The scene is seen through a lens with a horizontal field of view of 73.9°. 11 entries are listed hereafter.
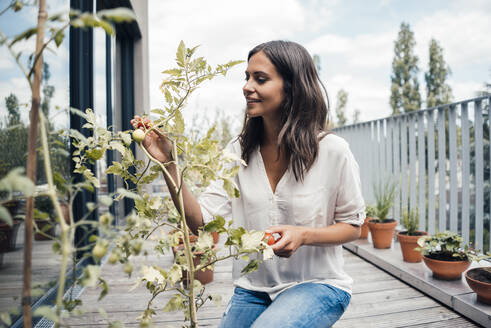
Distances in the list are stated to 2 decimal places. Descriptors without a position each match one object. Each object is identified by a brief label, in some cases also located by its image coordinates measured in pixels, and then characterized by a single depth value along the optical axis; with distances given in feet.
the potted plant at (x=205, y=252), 2.20
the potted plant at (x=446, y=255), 6.97
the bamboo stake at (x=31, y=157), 1.48
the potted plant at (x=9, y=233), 4.45
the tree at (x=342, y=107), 99.45
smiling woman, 4.10
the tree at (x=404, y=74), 80.79
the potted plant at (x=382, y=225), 9.73
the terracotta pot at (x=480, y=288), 5.84
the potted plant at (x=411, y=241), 8.42
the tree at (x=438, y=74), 77.70
